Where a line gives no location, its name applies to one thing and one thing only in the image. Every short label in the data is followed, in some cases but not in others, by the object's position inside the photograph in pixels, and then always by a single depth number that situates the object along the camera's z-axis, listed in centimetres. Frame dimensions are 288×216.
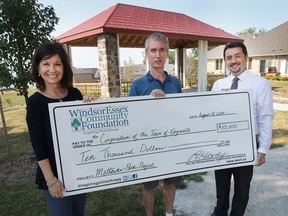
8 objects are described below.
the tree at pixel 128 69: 3156
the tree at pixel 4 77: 420
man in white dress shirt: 220
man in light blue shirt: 222
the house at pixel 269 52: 2716
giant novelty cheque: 190
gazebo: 861
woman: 171
